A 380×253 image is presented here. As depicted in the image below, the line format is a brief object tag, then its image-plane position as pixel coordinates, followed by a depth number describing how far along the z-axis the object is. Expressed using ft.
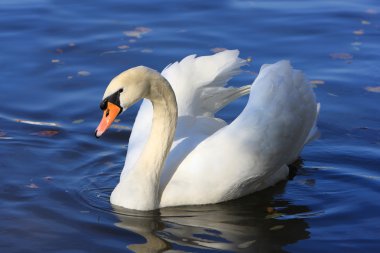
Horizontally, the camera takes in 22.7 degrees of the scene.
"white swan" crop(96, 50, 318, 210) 26.48
